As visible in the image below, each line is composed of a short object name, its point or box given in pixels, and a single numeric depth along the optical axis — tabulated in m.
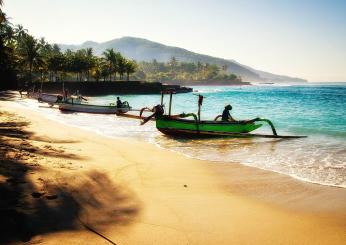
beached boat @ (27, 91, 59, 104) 42.38
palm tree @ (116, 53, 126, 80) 81.00
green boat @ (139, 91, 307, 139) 19.30
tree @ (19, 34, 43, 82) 62.34
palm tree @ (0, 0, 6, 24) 34.45
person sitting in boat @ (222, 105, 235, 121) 20.25
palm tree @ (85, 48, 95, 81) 76.37
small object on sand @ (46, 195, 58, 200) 6.29
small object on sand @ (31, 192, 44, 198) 6.21
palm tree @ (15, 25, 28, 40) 85.11
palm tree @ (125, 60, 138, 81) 82.69
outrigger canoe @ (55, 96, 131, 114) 32.88
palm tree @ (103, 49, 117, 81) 79.19
